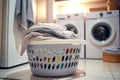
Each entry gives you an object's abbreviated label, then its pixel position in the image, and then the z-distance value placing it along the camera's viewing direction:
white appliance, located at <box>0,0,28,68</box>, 1.33
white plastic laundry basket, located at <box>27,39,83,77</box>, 0.92
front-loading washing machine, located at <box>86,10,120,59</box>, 1.96
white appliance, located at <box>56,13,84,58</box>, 2.16
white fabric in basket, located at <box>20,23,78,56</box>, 0.94
